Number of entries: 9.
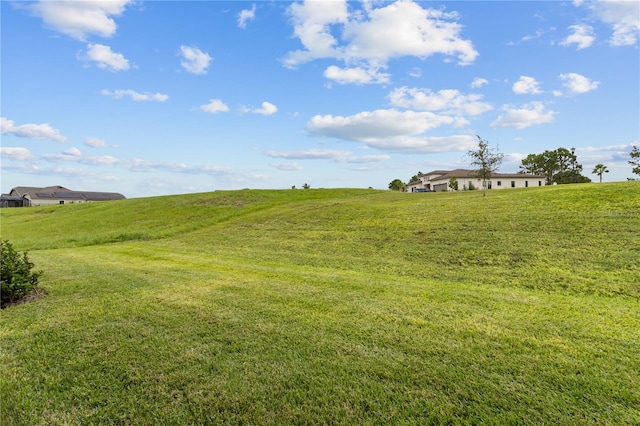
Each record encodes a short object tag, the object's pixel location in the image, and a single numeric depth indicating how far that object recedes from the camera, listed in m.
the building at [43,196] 67.04
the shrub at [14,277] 5.30
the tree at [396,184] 65.22
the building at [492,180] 52.84
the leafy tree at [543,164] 67.75
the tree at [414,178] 81.69
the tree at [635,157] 43.46
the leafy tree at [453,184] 50.26
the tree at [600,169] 58.50
